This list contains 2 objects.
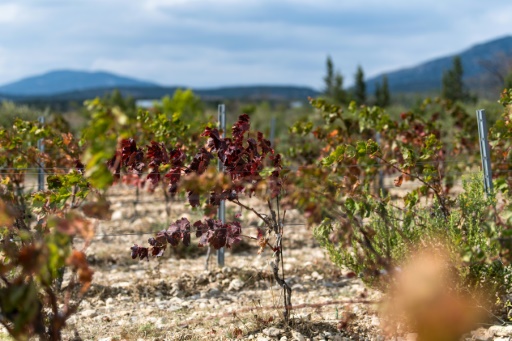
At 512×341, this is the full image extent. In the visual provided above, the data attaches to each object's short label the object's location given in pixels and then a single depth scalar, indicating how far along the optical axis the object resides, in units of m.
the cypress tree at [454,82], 45.69
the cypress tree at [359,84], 46.22
